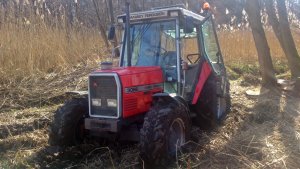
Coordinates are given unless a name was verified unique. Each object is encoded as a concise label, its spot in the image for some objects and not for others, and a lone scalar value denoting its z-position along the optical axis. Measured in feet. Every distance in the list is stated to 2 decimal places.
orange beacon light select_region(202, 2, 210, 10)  12.98
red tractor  9.76
